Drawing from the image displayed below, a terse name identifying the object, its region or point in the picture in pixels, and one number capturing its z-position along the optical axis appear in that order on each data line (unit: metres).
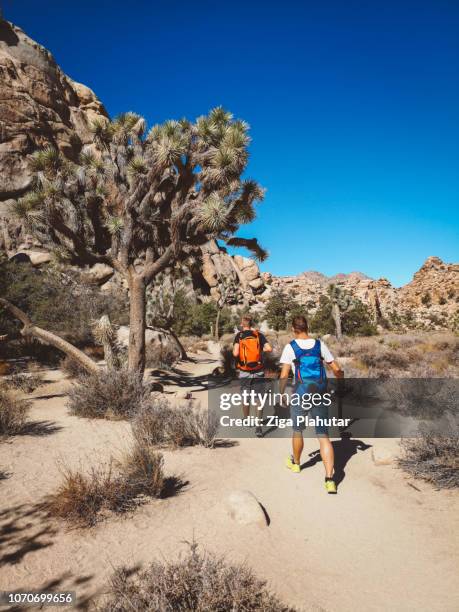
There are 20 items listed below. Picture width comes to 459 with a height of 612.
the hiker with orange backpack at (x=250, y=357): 5.48
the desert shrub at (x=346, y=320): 22.27
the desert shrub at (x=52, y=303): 13.65
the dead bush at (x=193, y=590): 1.90
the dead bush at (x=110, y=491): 3.00
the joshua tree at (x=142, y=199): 7.92
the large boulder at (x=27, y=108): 30.00
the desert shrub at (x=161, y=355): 11.95
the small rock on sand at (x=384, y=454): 4.35
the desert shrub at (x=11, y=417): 4.89
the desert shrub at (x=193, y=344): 18.72
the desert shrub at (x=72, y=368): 9.05
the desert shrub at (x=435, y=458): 3.62
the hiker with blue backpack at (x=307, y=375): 3.72
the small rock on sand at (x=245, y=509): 3.06
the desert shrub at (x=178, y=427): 4.81
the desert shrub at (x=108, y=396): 5.99
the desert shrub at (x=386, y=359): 9.94
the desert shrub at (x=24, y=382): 7.70
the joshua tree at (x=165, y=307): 15.14
